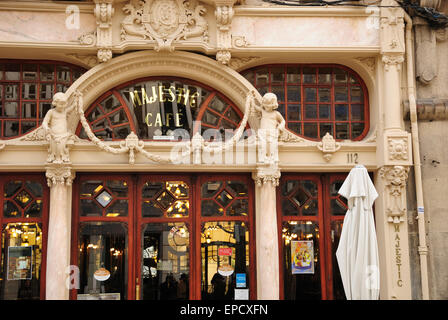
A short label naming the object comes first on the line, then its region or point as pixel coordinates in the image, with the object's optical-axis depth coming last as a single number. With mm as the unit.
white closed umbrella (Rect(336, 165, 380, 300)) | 8078
